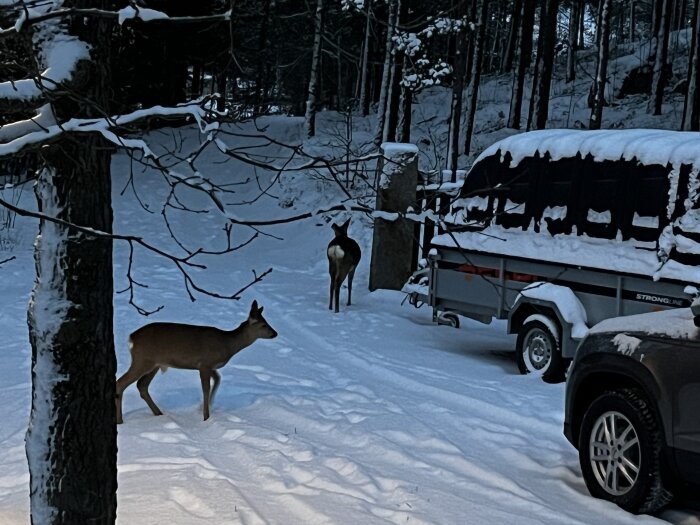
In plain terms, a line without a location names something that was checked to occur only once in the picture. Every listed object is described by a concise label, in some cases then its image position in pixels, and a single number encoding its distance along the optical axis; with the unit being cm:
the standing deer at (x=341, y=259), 1548
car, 557
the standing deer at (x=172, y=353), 831
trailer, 918
